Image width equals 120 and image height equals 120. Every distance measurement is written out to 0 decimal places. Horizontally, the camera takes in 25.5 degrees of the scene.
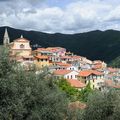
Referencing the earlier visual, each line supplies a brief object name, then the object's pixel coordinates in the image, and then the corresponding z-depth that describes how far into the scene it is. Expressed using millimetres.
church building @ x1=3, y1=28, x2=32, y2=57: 82385
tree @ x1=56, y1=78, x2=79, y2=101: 46845
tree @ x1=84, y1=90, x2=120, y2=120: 20093
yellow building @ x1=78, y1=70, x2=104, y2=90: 70732
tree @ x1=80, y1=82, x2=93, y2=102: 45397
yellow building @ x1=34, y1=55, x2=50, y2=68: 76230
